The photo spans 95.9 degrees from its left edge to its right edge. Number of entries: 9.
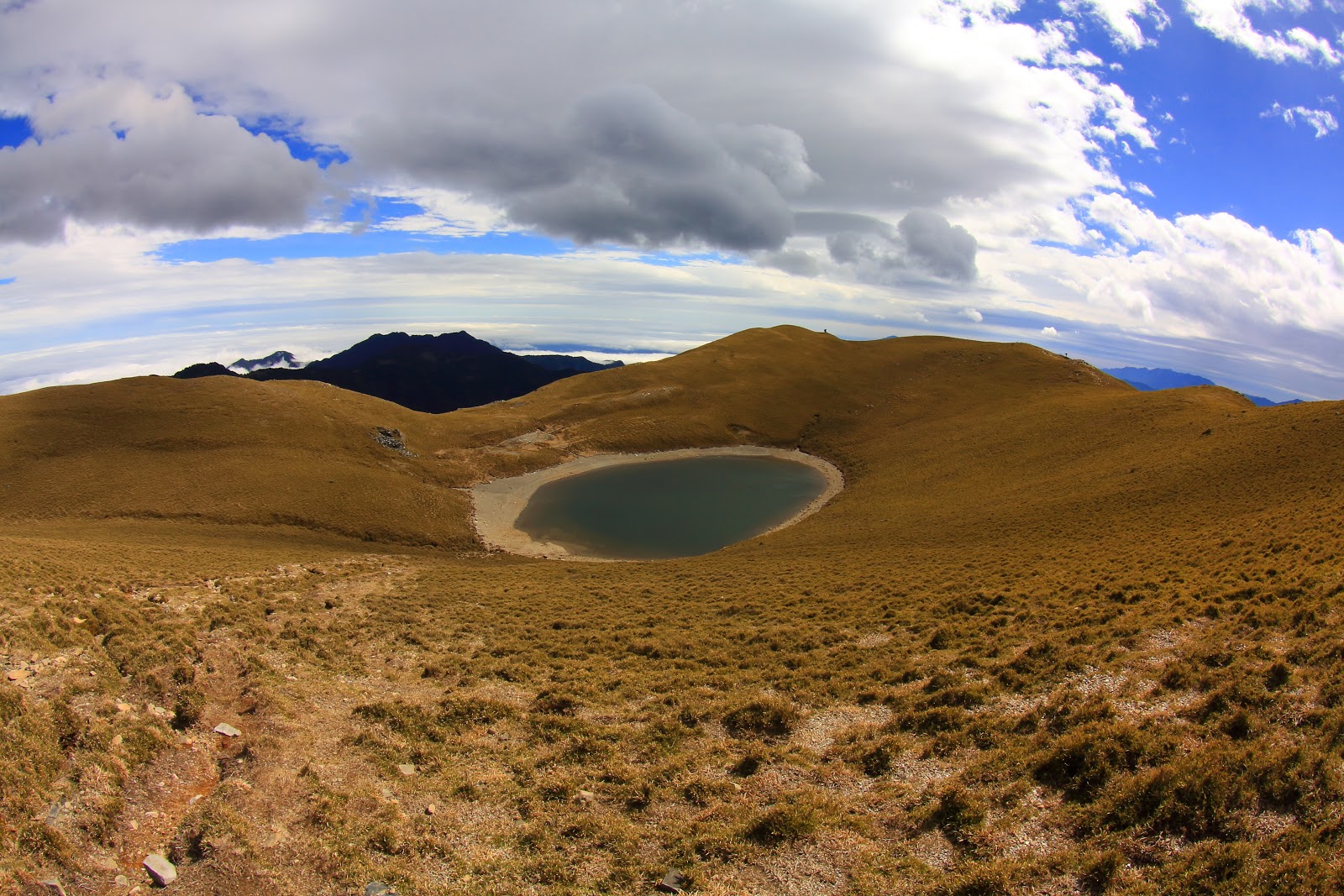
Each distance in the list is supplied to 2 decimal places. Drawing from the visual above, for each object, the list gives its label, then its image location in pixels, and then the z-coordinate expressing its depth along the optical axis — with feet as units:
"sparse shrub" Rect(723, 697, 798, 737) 47.14
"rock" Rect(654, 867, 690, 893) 29.91
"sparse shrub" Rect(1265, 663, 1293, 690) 38.19
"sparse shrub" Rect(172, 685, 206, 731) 42.78
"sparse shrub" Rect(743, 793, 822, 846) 33.19
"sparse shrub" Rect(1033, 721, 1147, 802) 33.30
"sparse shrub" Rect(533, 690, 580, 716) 52.11
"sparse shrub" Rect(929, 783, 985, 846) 31.60
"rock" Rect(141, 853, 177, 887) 29.22
